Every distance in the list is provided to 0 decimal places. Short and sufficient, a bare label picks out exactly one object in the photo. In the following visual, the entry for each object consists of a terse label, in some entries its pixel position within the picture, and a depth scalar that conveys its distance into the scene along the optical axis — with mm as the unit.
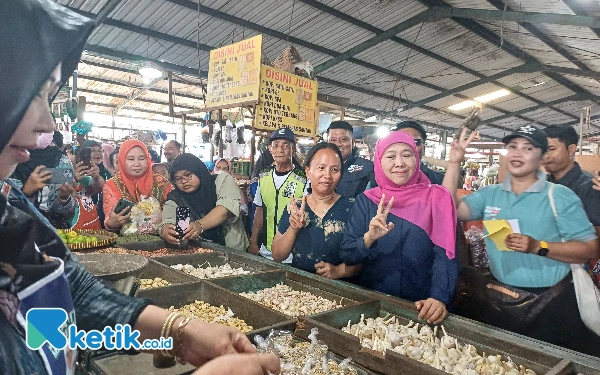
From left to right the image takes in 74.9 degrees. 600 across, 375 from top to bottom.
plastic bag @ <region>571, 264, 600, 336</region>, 2240
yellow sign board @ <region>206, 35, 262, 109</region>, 4922
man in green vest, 3768
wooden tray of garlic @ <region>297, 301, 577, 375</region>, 1525
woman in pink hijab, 2252
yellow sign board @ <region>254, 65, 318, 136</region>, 4898
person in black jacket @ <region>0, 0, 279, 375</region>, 660
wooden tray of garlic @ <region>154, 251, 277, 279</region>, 2902
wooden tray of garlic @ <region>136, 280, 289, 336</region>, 2031
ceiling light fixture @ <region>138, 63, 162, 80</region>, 7754
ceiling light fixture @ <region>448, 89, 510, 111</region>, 14188
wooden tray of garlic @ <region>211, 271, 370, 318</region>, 2244
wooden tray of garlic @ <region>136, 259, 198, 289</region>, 2525
